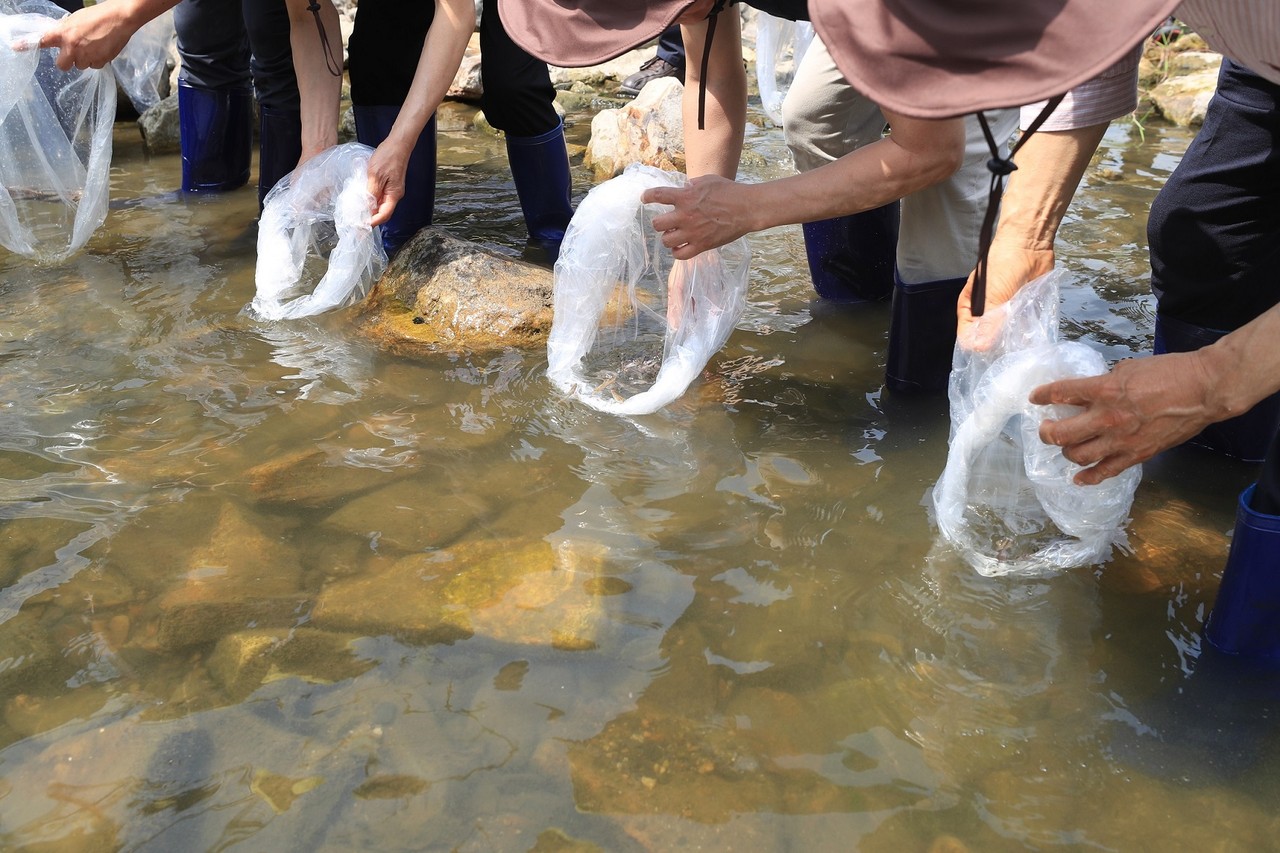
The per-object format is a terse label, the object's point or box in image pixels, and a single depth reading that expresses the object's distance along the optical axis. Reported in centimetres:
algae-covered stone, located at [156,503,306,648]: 174
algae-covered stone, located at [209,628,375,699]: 164
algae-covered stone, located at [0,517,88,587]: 186
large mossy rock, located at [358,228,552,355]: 286
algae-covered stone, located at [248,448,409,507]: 210
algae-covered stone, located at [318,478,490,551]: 199
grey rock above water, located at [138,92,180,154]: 482
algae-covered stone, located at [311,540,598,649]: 175
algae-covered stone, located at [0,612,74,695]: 162
